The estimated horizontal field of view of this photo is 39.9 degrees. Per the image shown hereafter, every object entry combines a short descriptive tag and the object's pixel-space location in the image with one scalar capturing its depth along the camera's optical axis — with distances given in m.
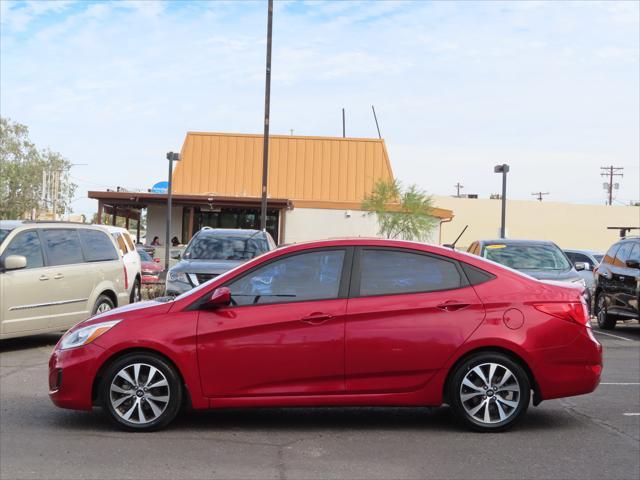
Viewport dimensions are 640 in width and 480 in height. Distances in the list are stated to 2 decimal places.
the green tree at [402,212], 37.69
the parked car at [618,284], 15.68
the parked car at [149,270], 23.16
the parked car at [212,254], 13.85
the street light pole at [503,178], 25.60
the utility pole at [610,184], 92.50
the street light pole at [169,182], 24.98
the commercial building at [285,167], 42.72
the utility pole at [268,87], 26.41
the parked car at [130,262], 14.88
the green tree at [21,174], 84.12
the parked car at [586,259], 21.58
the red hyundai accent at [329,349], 7.00
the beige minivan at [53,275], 11.74
